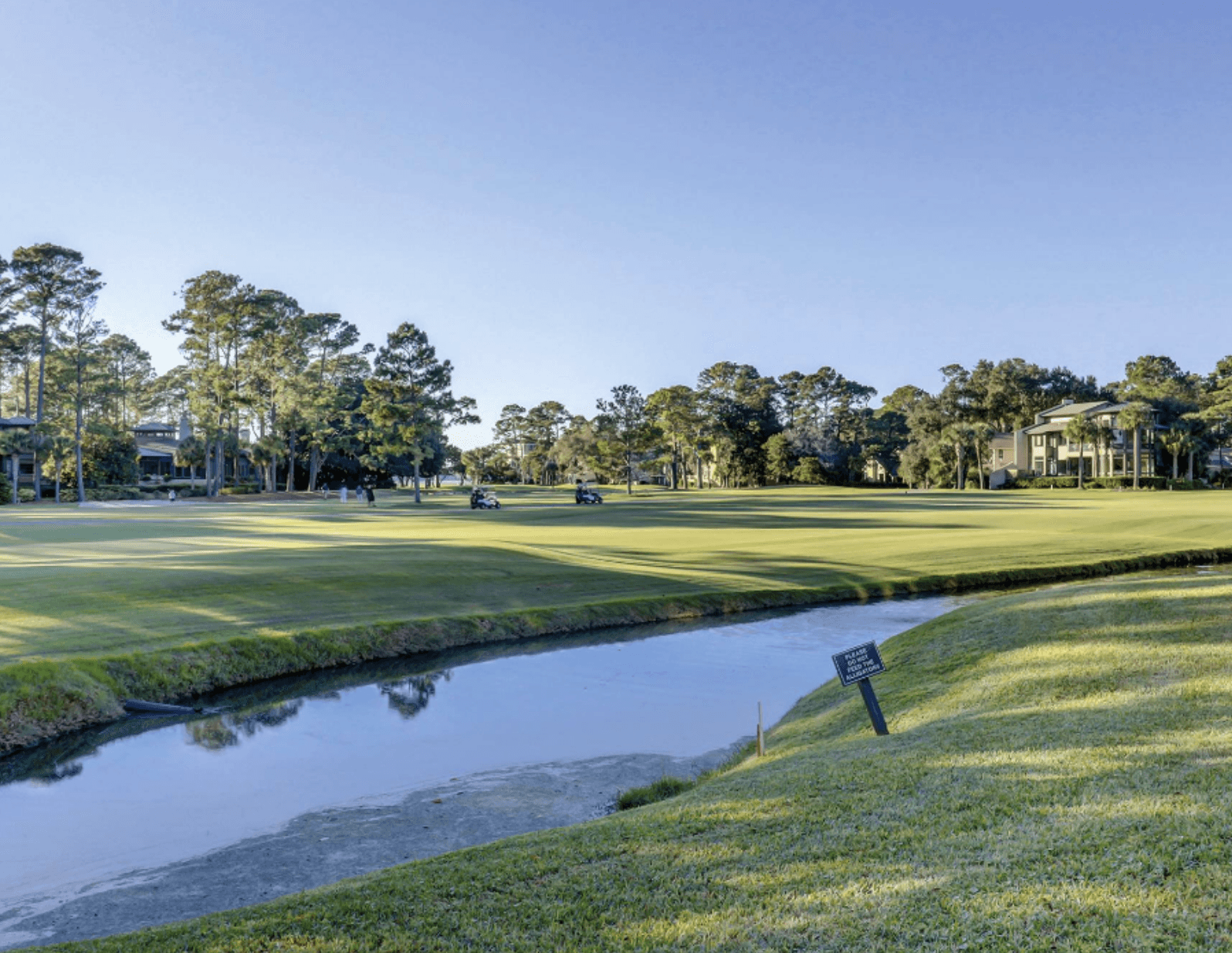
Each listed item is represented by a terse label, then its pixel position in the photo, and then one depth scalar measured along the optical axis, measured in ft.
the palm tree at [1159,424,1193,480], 299.58
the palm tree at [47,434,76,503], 227.81
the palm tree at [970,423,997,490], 324.80
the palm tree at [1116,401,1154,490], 300.20
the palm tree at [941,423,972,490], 320.09
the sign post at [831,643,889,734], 34.19
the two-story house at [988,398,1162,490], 322.14
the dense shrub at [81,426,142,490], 260.21
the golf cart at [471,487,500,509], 208.74
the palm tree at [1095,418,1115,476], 311.68
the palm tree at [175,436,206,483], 298.76
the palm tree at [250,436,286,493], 256.73
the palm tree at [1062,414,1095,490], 310.04
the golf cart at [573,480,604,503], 231.91
